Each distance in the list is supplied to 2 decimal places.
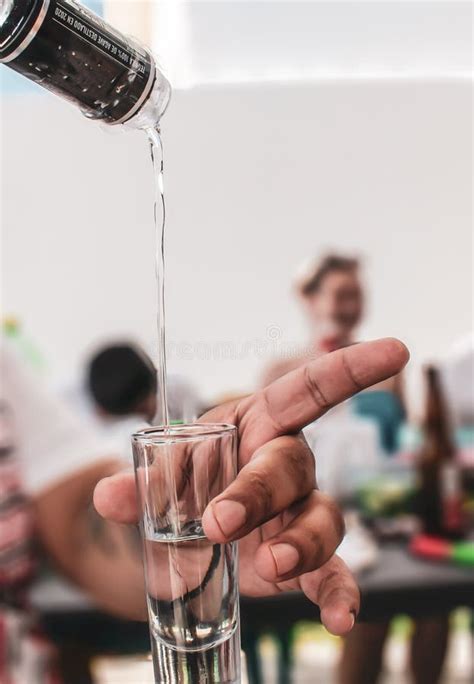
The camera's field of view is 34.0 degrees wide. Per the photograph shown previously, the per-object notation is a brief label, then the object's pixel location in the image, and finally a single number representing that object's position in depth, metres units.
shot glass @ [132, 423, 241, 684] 0.40
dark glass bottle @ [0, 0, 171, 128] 0.36
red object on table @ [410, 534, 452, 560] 1.33
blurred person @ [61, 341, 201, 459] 1.22
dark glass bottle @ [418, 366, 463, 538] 1.44
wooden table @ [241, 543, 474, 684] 1.21
